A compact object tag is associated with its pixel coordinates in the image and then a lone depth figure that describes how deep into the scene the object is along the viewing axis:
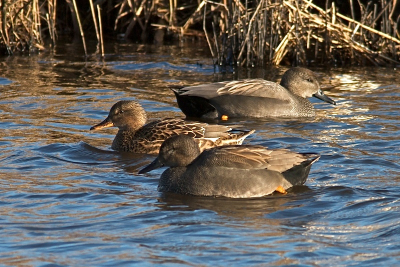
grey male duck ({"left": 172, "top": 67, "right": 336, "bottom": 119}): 20.67
